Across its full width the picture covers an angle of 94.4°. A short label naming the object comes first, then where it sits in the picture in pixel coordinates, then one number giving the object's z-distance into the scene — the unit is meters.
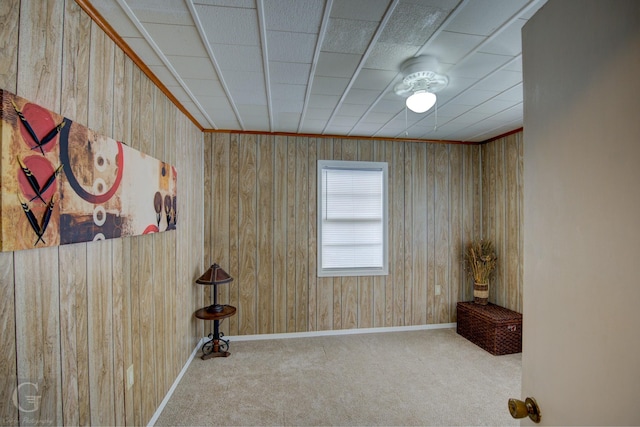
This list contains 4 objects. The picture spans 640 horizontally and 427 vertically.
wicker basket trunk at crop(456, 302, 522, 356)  3.13
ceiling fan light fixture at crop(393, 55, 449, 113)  1.86
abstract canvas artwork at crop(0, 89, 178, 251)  0.96
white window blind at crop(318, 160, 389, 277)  3.70
